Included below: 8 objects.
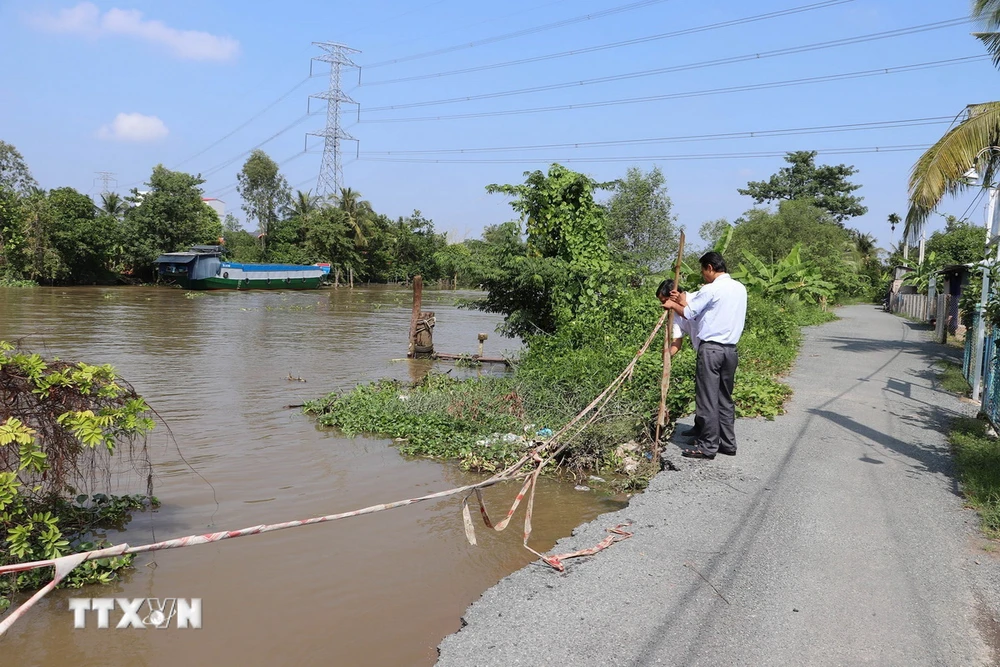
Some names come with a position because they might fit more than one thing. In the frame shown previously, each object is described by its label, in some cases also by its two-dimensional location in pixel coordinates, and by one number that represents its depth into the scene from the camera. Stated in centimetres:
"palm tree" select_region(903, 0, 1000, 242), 1327
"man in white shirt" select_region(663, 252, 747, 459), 675
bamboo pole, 673
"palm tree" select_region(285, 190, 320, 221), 6575
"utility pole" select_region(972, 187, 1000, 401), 997
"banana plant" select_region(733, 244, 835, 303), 2053
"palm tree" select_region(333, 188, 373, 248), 6212
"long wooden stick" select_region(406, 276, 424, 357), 1784
